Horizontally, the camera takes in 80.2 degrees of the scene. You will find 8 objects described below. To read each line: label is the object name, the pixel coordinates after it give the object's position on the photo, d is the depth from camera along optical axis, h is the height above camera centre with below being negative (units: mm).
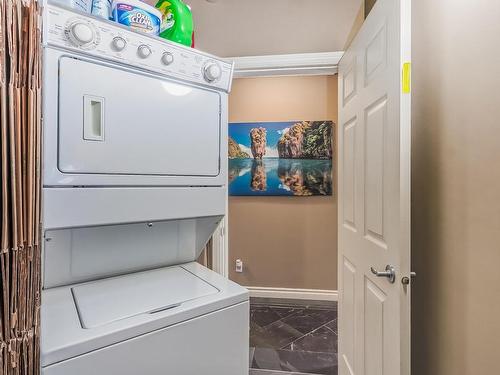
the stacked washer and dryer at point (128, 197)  829 -27
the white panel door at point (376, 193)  1072 -17
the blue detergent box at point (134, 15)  1025 +606
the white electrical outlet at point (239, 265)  3314 -851
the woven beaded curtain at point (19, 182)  560 +11
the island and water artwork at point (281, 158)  3178 +338
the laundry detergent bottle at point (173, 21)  1161 +658
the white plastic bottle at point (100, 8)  1003 +612
